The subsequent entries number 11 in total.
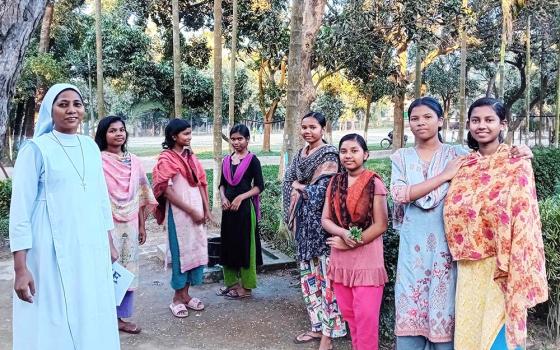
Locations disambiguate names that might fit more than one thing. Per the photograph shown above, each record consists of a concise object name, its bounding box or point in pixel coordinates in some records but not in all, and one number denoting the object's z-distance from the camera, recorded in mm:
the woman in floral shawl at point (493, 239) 2092
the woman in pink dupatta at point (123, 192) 3633
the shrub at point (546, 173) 8617
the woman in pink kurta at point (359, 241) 2861
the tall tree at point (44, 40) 13172
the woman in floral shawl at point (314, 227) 3352
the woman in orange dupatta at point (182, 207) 4000
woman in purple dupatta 4352
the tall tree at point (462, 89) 12381
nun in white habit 2350
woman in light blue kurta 2447
